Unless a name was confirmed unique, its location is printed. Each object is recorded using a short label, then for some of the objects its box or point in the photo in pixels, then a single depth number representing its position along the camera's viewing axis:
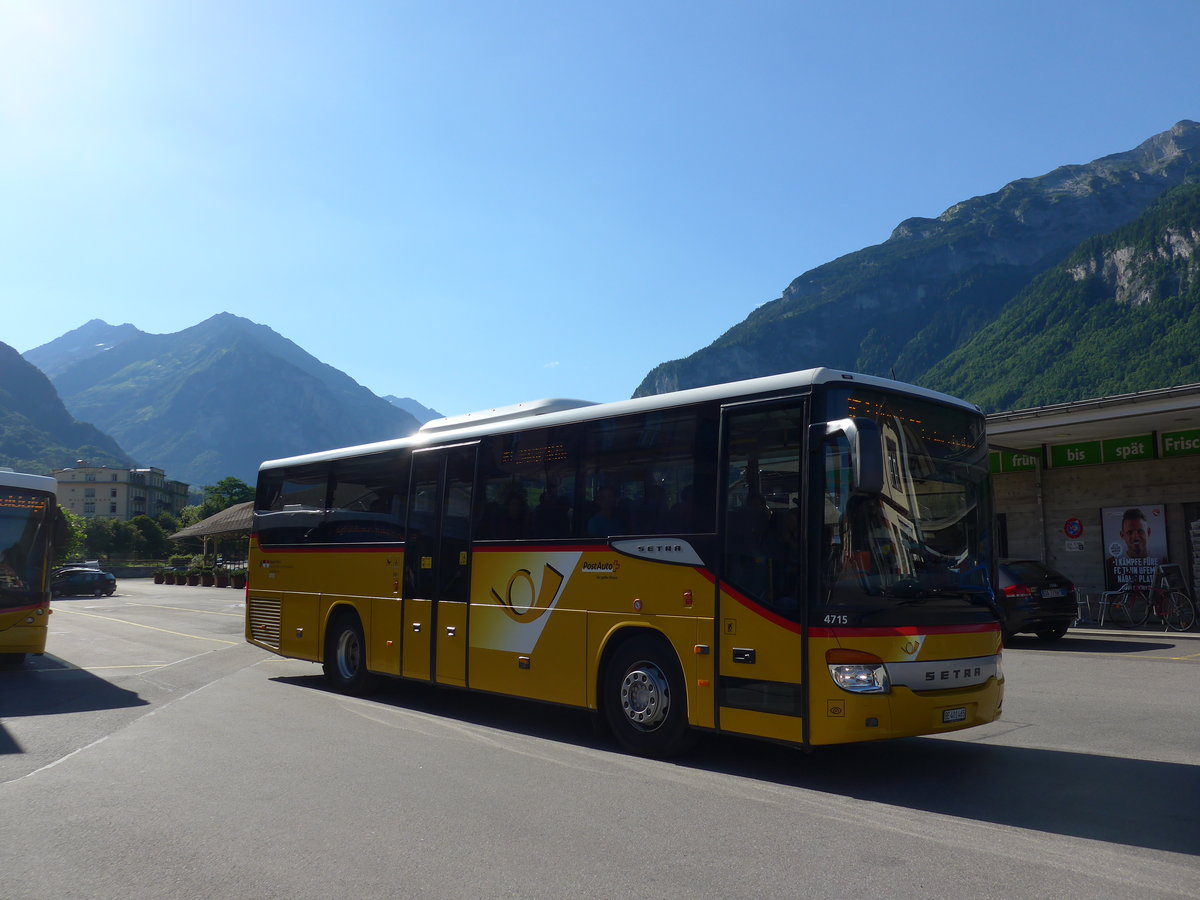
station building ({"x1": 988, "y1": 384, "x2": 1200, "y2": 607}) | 20.75
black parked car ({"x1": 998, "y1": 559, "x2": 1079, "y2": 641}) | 17.61
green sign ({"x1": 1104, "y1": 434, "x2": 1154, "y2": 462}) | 21.89
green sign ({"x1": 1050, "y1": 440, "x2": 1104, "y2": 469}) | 22.92
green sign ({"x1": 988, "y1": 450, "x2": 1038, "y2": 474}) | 24.36
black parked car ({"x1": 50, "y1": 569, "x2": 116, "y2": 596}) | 48.56
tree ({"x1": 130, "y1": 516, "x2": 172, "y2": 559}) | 136.88
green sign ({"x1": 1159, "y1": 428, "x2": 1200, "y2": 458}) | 21.00
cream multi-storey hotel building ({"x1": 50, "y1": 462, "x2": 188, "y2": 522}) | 181.38
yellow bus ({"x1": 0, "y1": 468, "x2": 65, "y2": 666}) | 14.05
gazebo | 55.16
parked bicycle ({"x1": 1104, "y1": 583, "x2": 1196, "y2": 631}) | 20.16
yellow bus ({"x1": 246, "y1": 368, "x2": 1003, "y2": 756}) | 6.93
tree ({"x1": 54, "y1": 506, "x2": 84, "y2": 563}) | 78.55
